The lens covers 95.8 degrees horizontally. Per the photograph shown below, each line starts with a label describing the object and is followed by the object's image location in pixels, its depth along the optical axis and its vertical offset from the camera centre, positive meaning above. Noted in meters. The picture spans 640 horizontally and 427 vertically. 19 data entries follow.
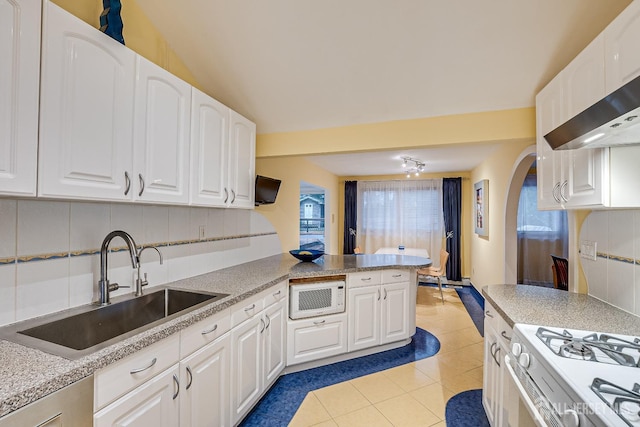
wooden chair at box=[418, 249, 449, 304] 4.58 -0.85
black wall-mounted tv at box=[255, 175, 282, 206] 2.76 +0.28
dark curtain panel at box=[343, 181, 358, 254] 6.71 +0.12
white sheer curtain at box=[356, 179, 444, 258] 6.12 +0.09
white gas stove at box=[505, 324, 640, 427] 0.79 -0.50
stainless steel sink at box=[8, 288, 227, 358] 1.18 -0.52
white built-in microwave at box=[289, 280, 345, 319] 2.42 -0.69
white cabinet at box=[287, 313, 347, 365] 2.43 -1.05
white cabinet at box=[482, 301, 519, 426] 1.44 -0.87
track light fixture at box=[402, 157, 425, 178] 4.77 +0.96
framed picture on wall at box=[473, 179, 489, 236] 4.50 +0.21
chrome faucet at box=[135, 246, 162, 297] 1.66 -0.40
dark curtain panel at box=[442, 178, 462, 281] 5.83 -0.04
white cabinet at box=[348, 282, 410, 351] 2.68 -0.93
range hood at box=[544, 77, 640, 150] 0.87 +0.34
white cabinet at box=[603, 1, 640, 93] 1.09 +0.69
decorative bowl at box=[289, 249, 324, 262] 2.91 -0.37
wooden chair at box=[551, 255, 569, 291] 3.60 -0.65
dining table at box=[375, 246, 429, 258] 4.78 -0.55
